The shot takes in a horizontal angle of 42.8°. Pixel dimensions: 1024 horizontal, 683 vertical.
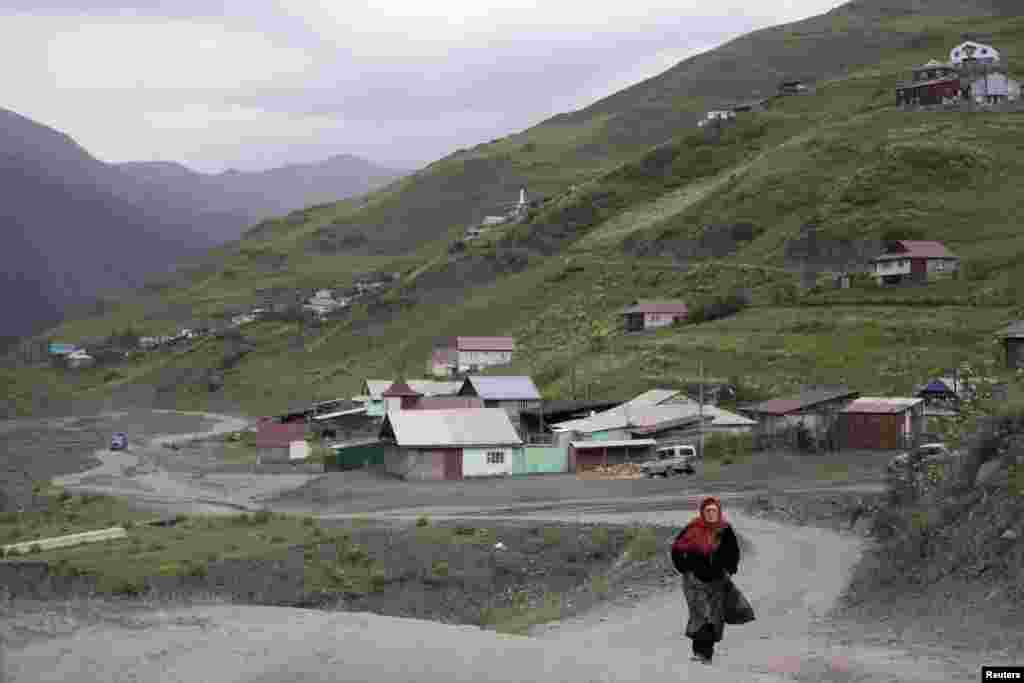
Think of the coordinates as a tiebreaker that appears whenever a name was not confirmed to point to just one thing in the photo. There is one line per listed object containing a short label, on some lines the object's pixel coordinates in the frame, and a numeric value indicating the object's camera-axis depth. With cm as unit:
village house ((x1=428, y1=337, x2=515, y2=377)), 9738
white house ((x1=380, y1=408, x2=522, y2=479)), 5606
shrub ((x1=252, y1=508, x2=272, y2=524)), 4194
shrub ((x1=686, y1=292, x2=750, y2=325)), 8682
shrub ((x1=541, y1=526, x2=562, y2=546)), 3531
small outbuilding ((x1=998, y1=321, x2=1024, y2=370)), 5844
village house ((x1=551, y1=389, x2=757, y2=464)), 5800
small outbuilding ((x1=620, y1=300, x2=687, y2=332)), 9075
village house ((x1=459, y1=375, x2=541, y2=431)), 7044
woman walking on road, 1374
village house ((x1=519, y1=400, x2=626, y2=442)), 6469
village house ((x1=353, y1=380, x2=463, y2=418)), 7681
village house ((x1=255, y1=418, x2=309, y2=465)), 7288
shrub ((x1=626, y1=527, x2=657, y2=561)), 3200
